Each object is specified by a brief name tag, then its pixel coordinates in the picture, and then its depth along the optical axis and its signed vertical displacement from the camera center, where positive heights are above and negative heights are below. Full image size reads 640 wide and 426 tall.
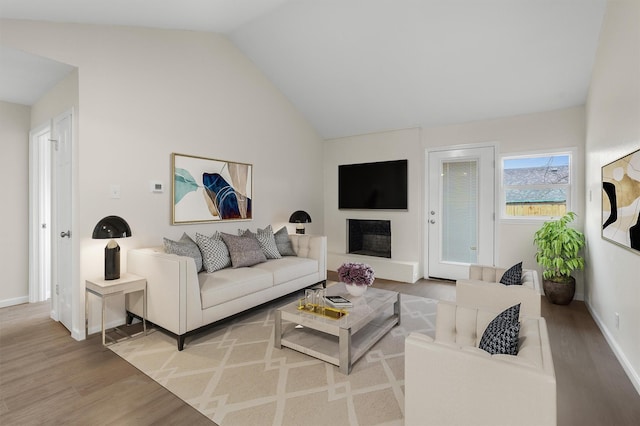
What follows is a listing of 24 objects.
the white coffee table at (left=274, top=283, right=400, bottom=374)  2.31 -1.06
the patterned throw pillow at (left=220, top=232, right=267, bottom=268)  3.58 -0.46
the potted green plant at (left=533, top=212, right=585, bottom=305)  3.61 -0.54
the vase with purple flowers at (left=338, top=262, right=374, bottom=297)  2.93 -0.62
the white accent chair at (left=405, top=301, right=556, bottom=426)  1.14 -0.69
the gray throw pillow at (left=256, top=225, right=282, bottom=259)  4.07 -0.43
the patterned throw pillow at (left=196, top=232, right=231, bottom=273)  3.33 -0.46
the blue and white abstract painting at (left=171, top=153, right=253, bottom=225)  3.62 +0.28
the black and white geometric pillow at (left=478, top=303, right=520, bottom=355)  1.39 -0.57
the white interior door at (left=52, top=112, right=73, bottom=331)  3.00 -0.09
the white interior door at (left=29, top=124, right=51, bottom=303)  3.71 -0.02
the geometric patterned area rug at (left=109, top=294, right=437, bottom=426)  1.84 -1.19
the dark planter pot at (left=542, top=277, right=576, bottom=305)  3.70 -0.94
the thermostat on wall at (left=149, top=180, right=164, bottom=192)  3.38 +0.28
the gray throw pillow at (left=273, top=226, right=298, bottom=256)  4.35 -0.45
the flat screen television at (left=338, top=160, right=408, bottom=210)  5.12 +0.46
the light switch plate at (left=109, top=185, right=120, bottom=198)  3.06 +0.20
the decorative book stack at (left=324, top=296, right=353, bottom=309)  2.69 -0.80
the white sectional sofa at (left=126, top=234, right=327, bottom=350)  2.62 -0.75
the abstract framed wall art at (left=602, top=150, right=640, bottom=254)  2.11 +0.08
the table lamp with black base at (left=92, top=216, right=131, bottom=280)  2.69 -0.21
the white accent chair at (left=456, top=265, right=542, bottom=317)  2.24 -0.63
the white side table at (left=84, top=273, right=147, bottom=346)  2.65 -0.67
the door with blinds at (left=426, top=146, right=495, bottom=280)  4.54 +0.03
